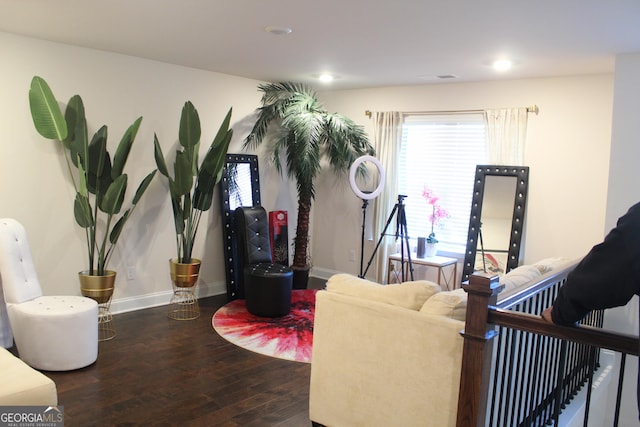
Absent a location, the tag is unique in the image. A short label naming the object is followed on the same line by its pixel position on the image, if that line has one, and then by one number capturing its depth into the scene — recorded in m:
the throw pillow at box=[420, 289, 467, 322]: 2.58
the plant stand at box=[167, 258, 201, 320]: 5.01
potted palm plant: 5.78
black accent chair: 5.00
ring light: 5.86
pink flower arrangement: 5.73
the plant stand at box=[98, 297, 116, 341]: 4.43
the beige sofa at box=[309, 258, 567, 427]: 2.54
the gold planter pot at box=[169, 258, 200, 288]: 5.00
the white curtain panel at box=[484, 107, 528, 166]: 5.26
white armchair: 3.59
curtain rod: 5.17
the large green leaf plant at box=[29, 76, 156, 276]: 4.13
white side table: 5.51
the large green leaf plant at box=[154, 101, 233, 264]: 4.82
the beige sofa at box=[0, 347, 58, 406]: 2.34
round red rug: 4.26
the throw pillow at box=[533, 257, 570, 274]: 3.56
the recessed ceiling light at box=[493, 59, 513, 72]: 4.45
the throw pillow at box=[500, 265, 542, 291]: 2.96
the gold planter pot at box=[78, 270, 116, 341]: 4.35
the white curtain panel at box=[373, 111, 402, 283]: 6.18
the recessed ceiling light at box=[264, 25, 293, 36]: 3.68
